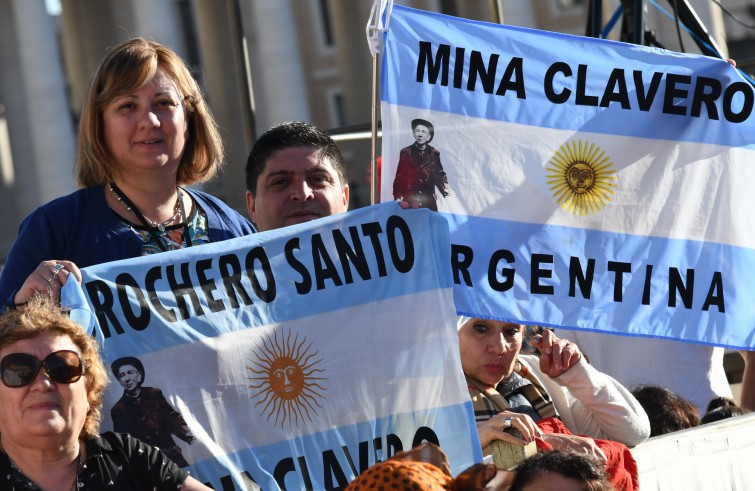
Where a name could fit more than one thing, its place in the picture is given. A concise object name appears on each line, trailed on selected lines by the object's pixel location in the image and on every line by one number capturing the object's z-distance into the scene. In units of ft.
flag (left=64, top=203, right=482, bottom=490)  22.53
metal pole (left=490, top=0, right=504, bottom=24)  47.29
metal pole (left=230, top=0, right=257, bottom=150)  40.70
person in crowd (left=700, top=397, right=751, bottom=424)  30.41
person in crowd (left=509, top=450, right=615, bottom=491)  18.64
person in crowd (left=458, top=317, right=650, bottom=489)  24.94
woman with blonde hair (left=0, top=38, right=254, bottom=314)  23.48
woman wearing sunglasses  19.01
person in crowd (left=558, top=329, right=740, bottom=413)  33.33
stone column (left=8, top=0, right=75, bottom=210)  214.50
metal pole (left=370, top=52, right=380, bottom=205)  26.46
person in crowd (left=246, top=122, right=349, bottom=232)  26.05
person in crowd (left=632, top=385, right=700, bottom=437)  28.62
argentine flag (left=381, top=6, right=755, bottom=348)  28.46
